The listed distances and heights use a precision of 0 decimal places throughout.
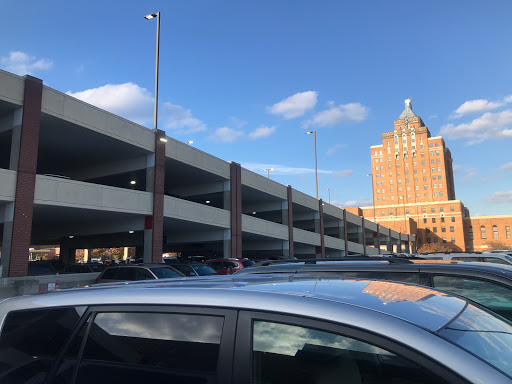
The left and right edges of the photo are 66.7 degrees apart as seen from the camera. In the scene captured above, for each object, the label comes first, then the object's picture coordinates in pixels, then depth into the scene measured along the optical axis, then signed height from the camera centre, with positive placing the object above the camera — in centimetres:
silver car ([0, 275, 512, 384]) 140 -35
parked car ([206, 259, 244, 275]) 1956 -64
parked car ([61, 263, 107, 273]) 2195 -90
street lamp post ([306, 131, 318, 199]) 4562 +872
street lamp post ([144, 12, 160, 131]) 2315 +1351
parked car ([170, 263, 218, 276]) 1480 -65
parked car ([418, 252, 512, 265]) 866 -12
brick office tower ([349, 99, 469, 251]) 12019 +2301
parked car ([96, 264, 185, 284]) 1277 -65
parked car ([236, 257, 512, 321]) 362 -25
